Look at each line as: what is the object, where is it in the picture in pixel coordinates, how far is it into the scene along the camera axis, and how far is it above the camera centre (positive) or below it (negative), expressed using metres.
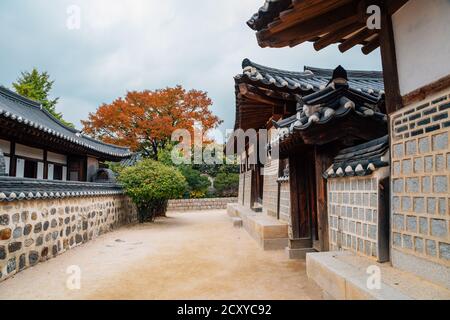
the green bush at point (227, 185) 23.09 -0.41
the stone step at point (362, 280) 2.15 -0.85
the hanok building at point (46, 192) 4.98 -0.31
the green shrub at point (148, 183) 11.23 -0.15
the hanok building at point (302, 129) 3.83 +0.71
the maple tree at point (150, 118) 20.47 +4.52
